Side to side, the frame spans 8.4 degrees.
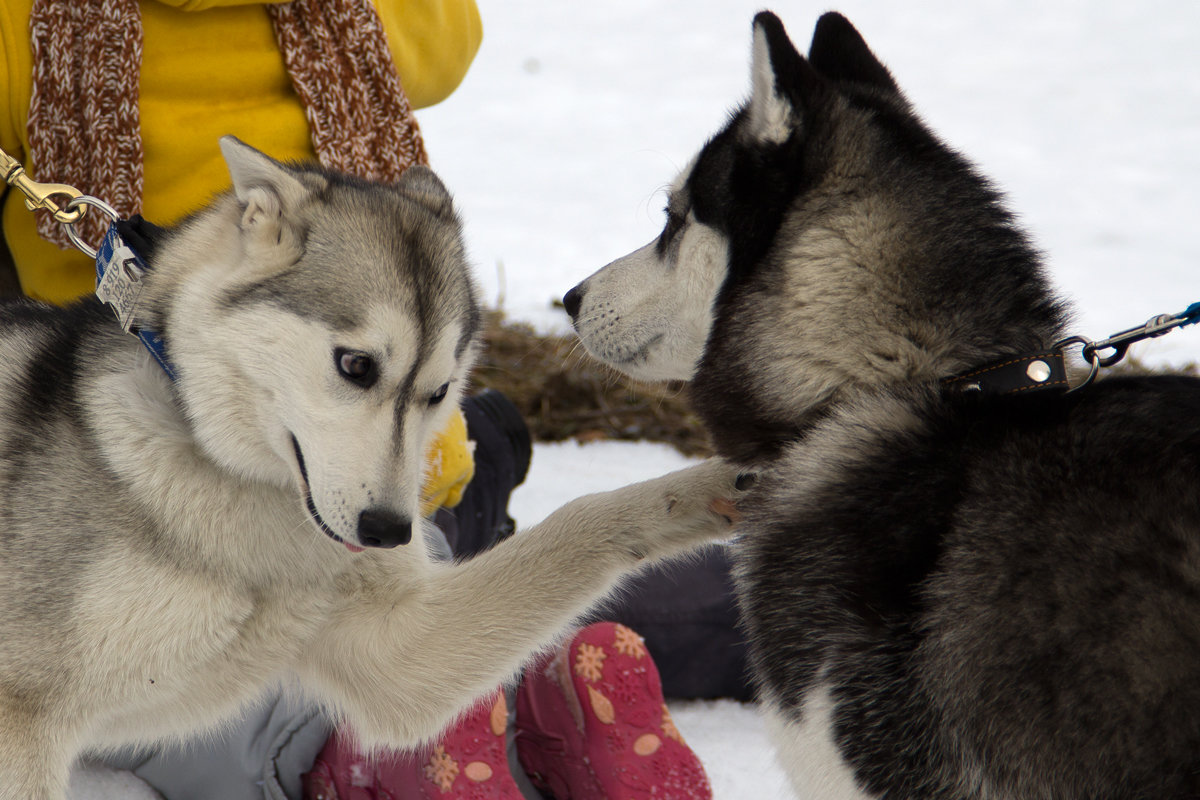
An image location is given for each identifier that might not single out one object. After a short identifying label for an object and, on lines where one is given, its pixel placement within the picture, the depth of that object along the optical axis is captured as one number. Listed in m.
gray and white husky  5.05
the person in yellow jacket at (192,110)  5.20
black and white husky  4.93
